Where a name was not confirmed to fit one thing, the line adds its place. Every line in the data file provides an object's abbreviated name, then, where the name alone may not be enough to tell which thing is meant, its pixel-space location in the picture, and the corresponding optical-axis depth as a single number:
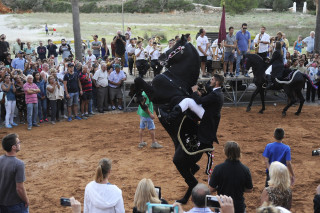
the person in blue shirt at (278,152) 6.24
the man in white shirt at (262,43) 15.44
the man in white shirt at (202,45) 14.57
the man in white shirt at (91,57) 16.51
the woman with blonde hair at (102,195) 4.55
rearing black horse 6.66
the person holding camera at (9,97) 12.19
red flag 15.30
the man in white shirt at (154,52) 15.49
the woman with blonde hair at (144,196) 4.24
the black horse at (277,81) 13.30
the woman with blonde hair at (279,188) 4.72
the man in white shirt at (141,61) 14.52
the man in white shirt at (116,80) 14.49
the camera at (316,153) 8.99
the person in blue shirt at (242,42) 14.93
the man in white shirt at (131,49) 16.80
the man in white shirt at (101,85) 14.16
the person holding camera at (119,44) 17.44
